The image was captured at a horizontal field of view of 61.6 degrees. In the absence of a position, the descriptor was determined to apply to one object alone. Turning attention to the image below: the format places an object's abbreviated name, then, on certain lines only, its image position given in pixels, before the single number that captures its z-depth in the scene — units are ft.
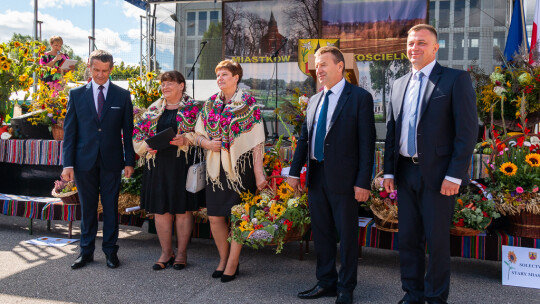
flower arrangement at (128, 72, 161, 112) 14.14
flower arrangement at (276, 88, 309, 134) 14.03
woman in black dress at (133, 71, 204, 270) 11.10
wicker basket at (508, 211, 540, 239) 10.44
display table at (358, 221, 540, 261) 10.60
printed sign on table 10.27
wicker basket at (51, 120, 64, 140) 16.11
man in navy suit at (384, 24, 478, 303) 7.78
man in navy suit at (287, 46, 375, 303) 8.79
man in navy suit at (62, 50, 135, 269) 11.55
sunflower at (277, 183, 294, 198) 10.87
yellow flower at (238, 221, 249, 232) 10.20
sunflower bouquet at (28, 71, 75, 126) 16.12
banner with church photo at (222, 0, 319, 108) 29.27
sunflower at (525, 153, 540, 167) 10.43
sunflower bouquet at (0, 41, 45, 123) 16.92
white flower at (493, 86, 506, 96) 12.90
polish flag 17.84
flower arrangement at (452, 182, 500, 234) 10.55
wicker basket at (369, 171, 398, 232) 11.18
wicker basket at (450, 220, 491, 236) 10.54
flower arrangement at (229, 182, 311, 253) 10.03
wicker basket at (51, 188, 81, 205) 14.29
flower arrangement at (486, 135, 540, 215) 10.41
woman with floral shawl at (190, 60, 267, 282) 10.26
